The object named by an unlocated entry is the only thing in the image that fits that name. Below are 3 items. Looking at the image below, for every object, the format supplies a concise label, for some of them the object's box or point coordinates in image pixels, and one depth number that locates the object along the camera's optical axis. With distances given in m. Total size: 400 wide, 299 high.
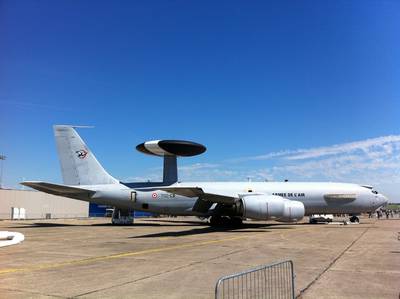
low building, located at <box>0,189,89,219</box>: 52.53
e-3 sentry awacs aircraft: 33.38
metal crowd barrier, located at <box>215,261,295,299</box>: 7.95
